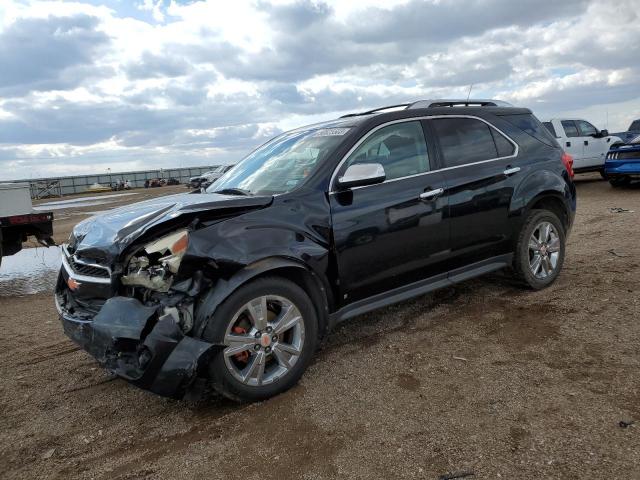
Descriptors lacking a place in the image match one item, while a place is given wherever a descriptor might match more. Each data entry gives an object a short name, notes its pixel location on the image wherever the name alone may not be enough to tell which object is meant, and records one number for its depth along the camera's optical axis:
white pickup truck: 14.16
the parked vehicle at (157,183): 55.34
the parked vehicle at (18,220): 7.64
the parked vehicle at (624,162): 12.18
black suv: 2.97
